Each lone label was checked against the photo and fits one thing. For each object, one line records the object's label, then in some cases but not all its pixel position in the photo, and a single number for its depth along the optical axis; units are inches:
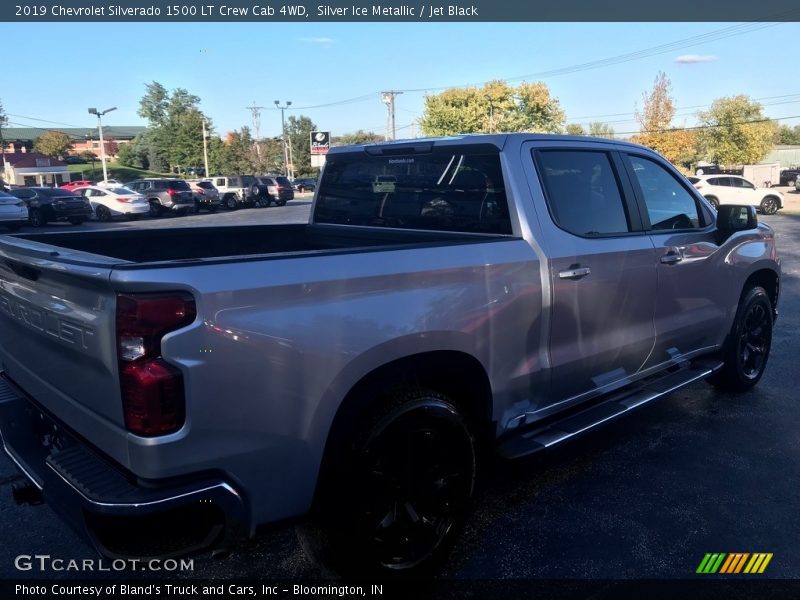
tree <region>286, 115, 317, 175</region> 4180.6
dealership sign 1824.9
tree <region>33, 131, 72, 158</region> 3430.1
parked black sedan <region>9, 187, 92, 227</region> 1026.1
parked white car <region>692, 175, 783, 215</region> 1059.9
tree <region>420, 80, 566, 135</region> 2655.0
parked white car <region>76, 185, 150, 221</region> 1182.9
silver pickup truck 81.4
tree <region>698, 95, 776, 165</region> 2421.3
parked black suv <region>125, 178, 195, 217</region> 1277.1
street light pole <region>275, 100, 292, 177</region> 3179.1
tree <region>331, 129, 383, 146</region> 4068.4
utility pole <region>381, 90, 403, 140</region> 2238.3
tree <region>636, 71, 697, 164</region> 2117.4
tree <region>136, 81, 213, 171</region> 3129.9
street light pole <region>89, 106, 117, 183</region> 1963.6
